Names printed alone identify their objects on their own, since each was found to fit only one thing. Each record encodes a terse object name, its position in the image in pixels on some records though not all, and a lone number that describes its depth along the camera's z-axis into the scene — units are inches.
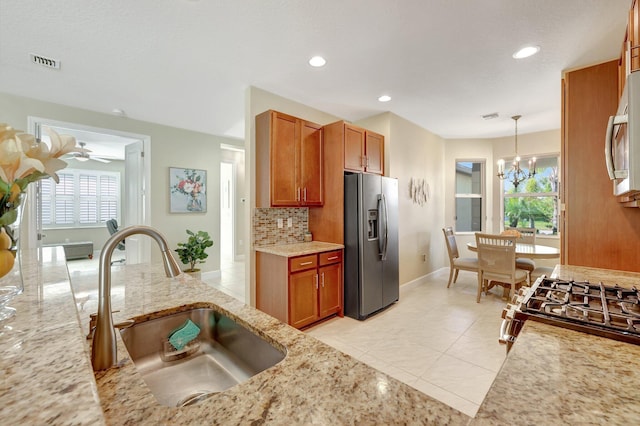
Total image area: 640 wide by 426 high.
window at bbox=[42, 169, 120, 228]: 278.7
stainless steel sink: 36.9
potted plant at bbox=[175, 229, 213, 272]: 175.0
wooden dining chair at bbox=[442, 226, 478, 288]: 162.2
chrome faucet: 27.1
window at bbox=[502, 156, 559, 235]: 199.2
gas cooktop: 36.2
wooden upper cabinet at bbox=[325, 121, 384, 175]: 131.0
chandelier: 167.5
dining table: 136.9
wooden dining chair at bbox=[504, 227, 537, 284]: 150.0
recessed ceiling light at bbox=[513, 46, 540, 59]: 97.1
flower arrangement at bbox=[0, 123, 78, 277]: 25.0
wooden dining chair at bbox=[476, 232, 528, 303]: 137.6
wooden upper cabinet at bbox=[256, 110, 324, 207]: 117.7
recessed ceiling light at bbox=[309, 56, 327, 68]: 101.6
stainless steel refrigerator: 124.7
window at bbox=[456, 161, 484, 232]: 227.0
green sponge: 39.4
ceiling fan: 223.3
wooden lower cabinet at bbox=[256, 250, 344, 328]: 108.8
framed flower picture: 181.3
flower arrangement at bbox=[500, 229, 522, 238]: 160.4
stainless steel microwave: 33.7
